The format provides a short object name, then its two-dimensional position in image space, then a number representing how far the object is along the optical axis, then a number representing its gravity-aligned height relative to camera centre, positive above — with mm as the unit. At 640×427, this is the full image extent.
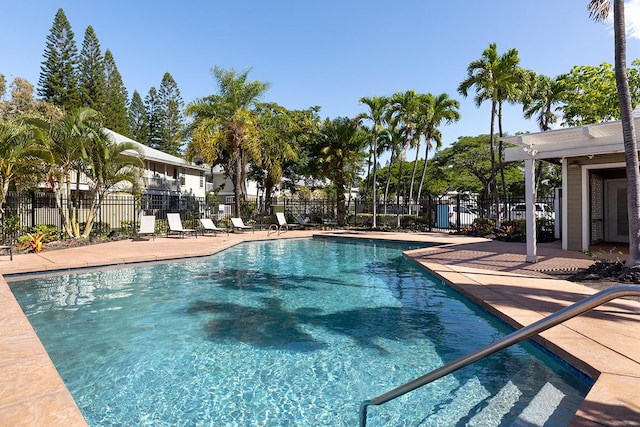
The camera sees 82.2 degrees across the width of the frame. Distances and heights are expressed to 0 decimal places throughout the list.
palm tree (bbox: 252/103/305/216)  21109 +4568
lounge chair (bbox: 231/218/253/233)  18212 -567
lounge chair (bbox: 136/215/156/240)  14424 -519
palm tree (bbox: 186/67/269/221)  17922 +4678
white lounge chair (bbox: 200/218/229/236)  16797 -595
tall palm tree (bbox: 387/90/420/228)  21203 +5911
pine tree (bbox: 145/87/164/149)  41062 +10653
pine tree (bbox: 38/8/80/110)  30812 +12505
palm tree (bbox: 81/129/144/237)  12836 +1793
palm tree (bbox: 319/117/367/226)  22672 +3887
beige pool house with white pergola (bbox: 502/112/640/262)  8898 +893
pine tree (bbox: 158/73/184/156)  41188 +11605
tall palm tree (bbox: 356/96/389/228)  21094 +5715
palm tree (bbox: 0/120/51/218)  10203 +1886
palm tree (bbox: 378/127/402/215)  24188 +4793
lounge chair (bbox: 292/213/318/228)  21703 -619
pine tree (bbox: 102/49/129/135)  34594 +11019
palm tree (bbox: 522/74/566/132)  22766 +6819
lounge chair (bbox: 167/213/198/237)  15453 -484
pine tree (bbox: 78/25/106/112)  32844 +12935
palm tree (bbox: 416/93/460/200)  21953 +6097
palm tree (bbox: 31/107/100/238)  11930 +2286
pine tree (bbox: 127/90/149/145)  40500 +10479
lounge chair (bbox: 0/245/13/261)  9966 -923
